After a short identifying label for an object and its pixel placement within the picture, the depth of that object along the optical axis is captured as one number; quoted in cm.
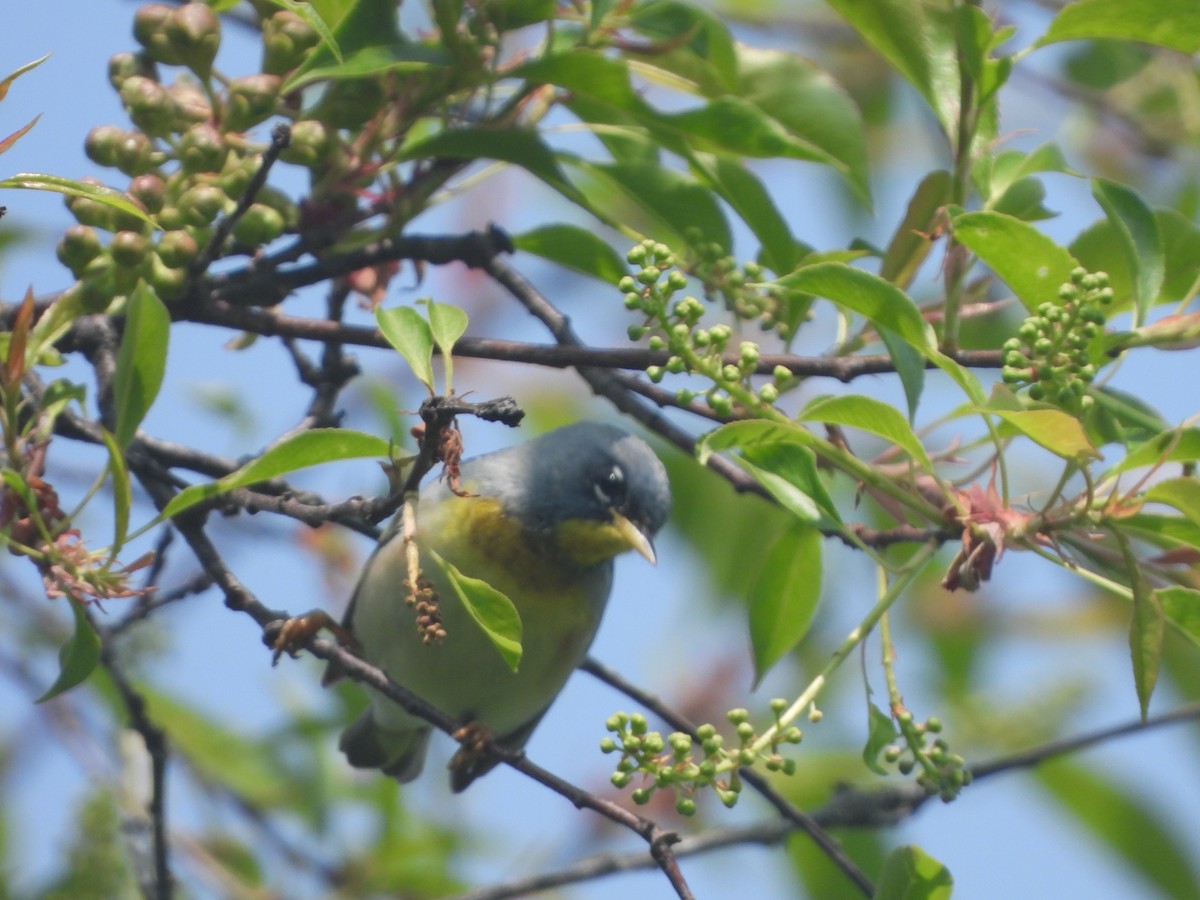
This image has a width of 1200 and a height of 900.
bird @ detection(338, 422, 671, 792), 691
